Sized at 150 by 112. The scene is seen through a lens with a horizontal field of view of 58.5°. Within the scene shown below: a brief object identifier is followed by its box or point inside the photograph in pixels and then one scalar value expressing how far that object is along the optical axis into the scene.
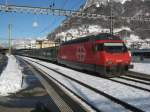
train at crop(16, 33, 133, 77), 8.74
